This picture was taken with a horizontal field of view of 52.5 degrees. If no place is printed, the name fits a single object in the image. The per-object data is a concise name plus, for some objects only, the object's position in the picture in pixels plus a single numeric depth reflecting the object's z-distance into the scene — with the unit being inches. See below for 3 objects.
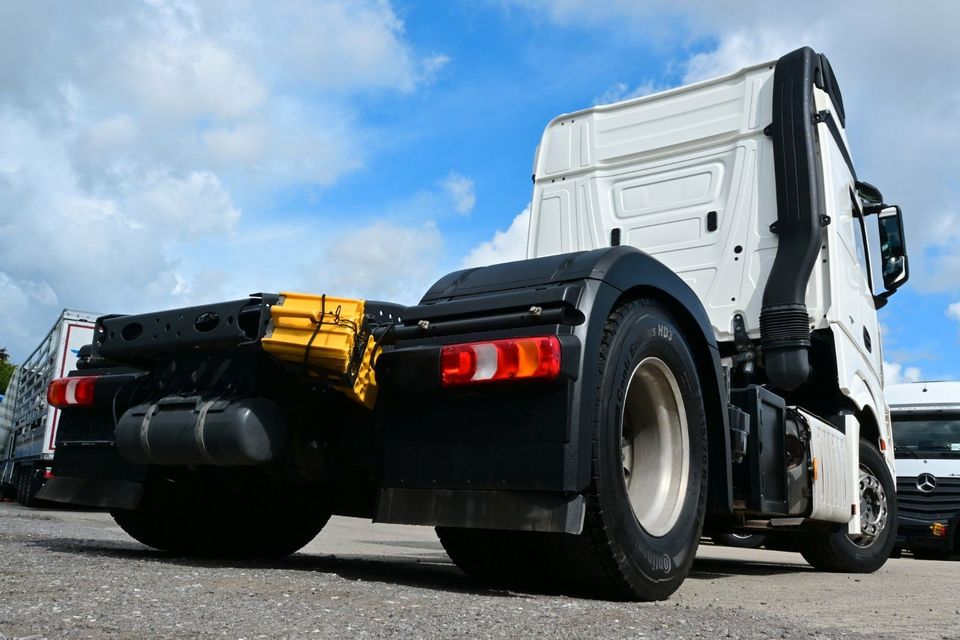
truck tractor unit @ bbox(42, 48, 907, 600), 133.4
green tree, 2085.0
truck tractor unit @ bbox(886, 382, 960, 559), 471.2
